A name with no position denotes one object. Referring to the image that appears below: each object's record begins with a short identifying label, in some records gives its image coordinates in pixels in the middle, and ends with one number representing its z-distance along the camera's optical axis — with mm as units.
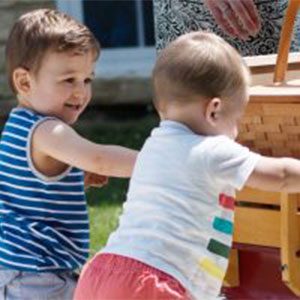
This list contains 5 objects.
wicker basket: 4643
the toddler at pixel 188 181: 4160
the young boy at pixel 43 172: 4798
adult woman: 5756
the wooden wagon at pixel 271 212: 4697
